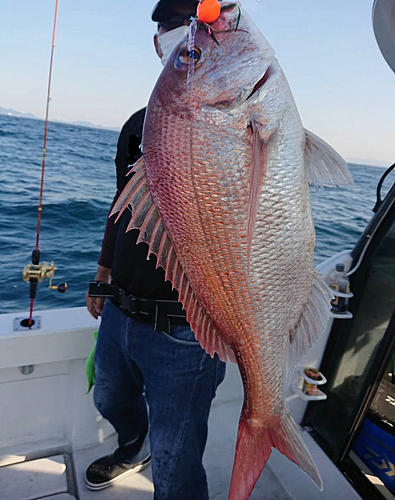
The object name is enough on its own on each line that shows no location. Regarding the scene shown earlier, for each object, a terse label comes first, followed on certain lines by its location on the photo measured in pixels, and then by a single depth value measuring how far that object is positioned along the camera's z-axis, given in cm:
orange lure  98
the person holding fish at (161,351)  165
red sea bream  100
